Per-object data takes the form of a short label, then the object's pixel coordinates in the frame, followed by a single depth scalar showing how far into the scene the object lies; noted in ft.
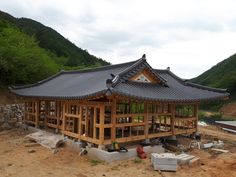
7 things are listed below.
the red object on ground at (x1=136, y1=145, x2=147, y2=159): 29.90
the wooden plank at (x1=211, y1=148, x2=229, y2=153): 35.06
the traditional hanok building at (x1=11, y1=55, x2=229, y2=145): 29.56
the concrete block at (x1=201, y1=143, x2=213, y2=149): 36.33
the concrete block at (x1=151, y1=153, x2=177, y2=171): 26.48
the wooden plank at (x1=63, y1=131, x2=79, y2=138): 33.30
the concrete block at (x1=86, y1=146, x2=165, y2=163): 28.10
